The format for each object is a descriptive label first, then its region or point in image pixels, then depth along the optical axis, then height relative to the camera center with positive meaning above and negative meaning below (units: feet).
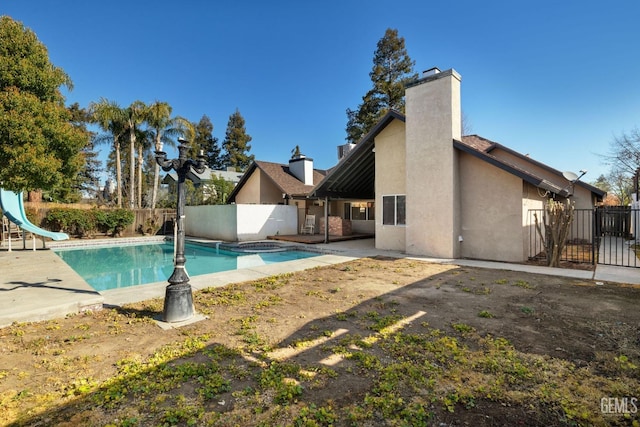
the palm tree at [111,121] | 81.00 +26.15
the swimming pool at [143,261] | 35.04 -6.88
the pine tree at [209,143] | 153.27 +37.98
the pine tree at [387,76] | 94.79 +44.69
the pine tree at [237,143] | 153.07 +37.34
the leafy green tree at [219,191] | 89.71 +7.44
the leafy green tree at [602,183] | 126.90 +14.46
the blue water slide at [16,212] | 40.29 +0.55
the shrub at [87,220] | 62.28 -0.98
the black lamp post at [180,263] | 16.22 -2.63
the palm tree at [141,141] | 88.38 +22.43
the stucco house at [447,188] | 33.60 +3.24
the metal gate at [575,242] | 34.11 -4.25
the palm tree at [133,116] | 84.43 +28.12
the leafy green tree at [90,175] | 111.86 +16.47
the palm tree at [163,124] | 85.66 +27.16
